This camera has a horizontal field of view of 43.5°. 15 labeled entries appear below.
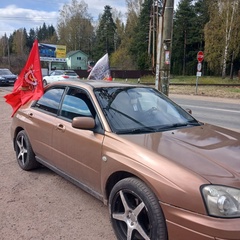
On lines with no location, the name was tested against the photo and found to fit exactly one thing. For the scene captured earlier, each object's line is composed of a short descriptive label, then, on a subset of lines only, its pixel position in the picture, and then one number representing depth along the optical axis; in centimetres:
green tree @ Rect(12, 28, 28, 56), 9401
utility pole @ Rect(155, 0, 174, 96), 657
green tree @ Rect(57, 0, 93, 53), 7244
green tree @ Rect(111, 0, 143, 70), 6019
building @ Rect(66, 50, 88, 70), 7531
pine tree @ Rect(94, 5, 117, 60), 7175
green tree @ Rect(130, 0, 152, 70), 5384
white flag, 886
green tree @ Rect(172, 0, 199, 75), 5806
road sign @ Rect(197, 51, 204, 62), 2141
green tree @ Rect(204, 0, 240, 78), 3991
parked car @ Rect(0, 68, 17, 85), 2686
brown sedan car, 227
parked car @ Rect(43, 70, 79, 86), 2656
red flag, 501
